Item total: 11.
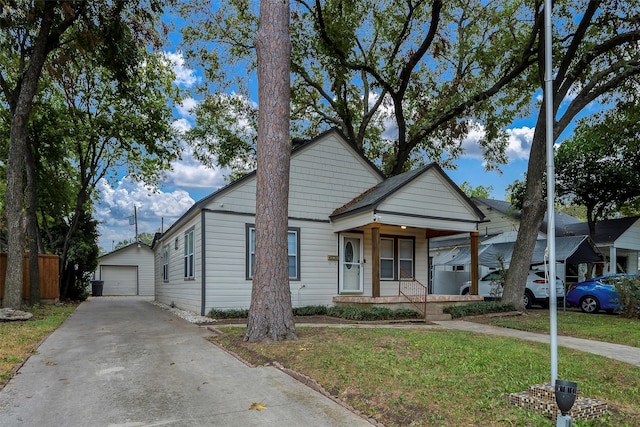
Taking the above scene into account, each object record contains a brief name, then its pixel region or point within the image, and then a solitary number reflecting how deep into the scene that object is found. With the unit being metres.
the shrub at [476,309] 12.28
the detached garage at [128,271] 31.81
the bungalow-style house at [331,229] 11.98
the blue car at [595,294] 14.06
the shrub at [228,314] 11.28
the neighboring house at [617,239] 20.92
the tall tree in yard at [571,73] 13.34
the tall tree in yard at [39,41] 11.76
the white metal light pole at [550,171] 3.96
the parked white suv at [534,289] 15.83
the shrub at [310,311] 12.07
